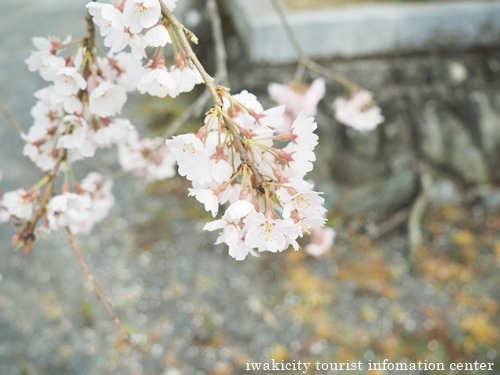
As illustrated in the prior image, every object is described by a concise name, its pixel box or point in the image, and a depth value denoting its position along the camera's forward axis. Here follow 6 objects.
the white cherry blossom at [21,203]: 0.89
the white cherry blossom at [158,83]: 0.68
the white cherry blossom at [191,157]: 0.60
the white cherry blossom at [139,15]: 0.63
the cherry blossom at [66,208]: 0.89
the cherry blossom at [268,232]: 0.59
